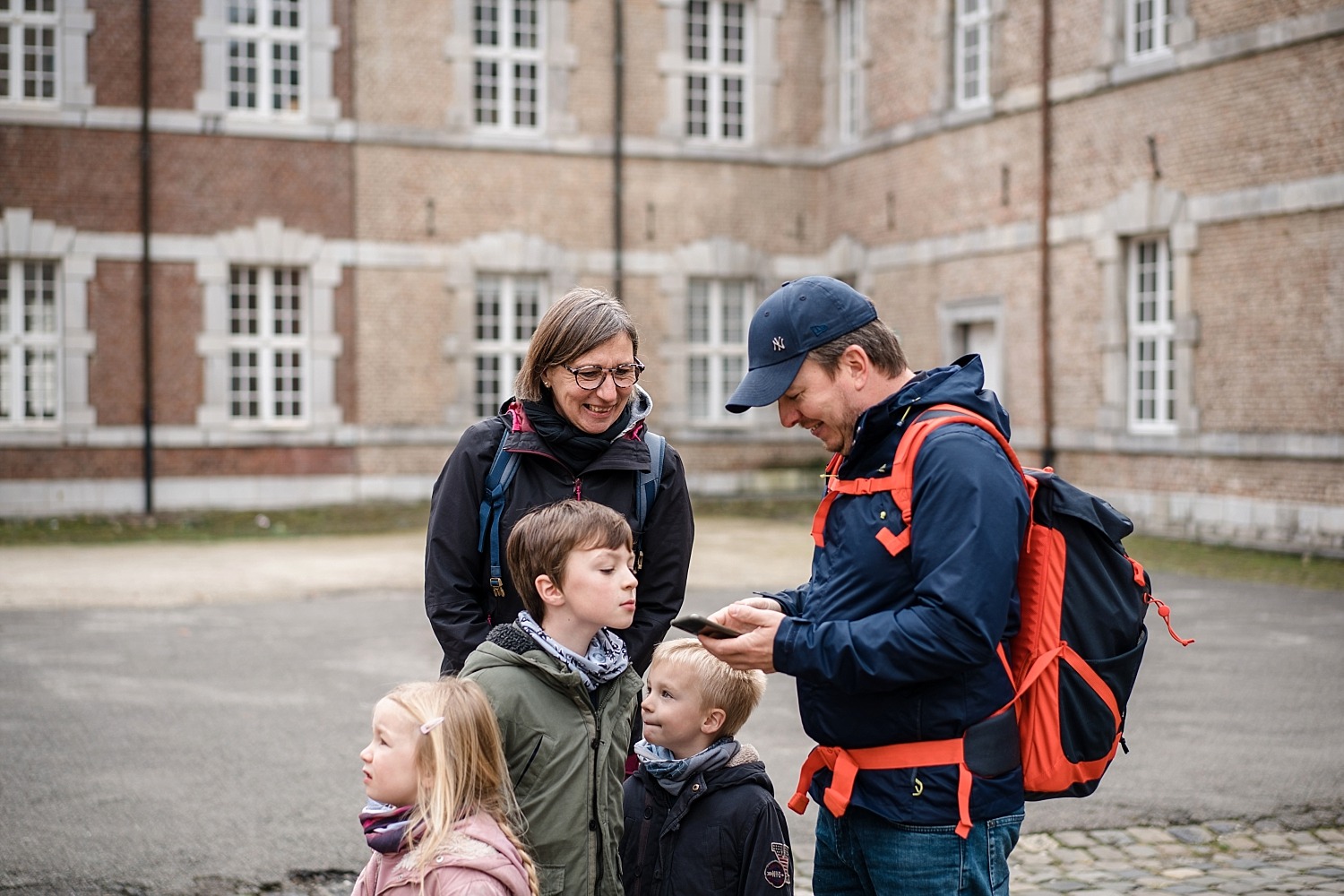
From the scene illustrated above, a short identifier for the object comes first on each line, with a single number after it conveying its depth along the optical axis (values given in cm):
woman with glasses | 368
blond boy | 356
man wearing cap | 269
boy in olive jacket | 314
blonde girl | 287
